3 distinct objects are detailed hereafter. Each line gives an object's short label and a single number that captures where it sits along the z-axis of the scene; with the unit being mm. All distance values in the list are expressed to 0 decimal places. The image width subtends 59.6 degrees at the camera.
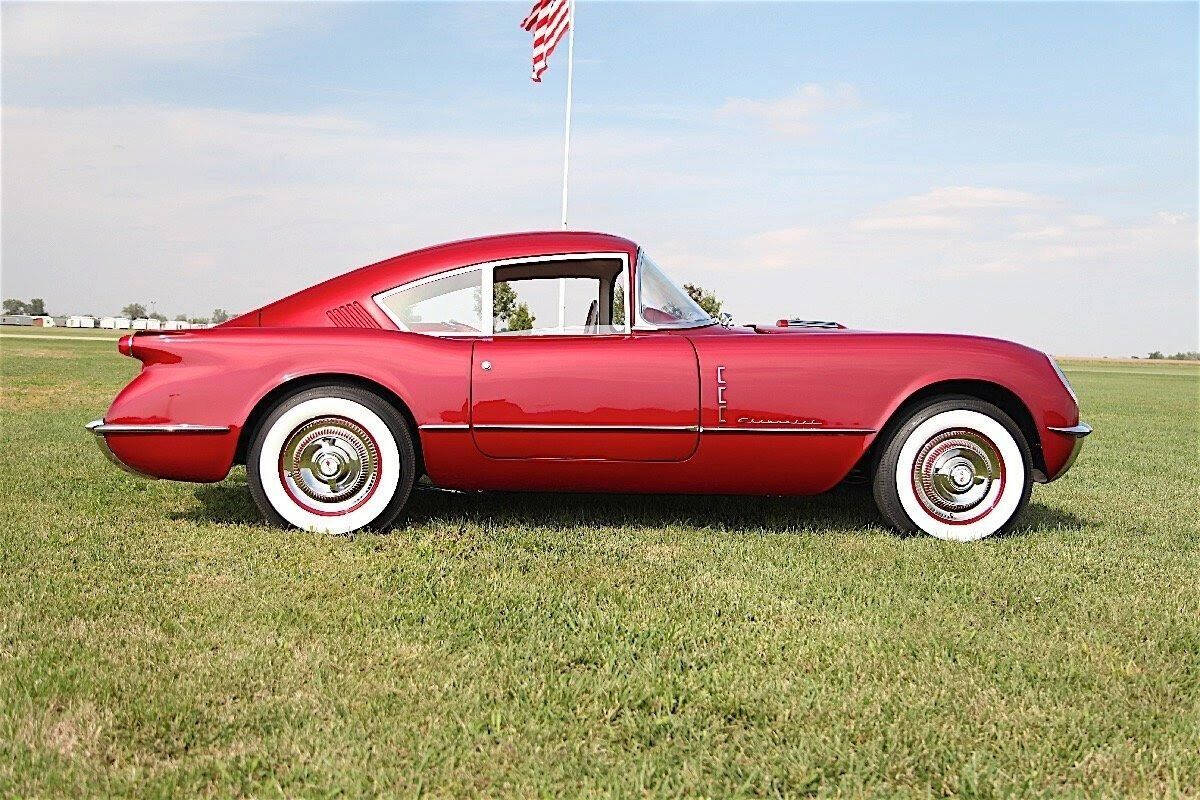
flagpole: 21094
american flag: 19500
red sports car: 5129
